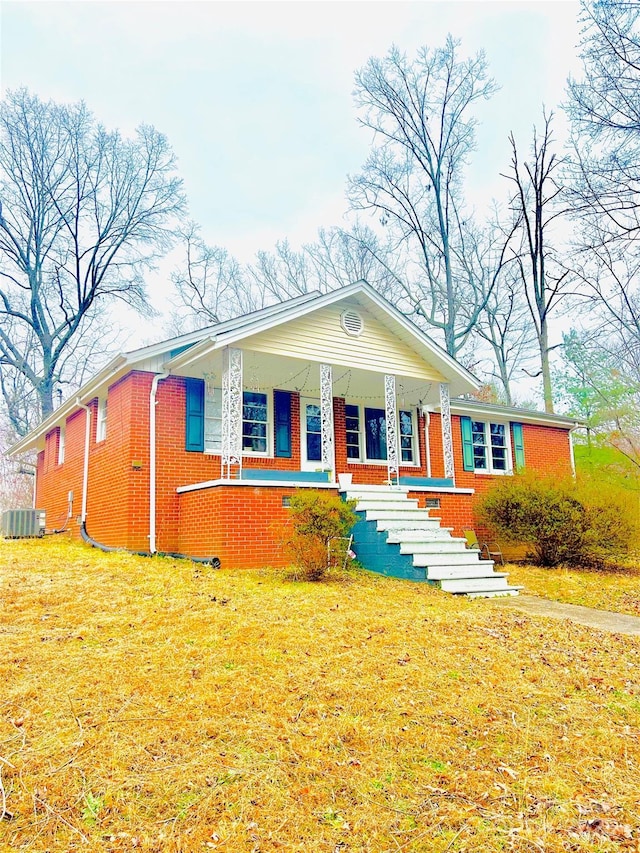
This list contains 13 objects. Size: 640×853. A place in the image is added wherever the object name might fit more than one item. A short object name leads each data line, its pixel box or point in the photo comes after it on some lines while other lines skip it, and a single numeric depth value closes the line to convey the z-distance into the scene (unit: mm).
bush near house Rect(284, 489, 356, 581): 8273
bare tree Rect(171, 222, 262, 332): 26333
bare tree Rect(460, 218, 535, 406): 24891
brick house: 9852
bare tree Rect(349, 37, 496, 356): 22500
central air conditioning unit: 13516
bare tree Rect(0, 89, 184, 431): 20969
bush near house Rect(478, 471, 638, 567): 11023
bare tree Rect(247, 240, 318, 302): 28547
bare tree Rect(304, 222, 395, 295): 27019
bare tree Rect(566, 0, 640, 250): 12812
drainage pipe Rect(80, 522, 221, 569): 9192
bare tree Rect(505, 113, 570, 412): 22109
